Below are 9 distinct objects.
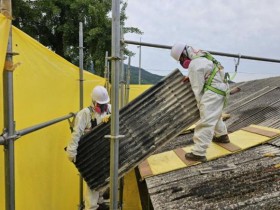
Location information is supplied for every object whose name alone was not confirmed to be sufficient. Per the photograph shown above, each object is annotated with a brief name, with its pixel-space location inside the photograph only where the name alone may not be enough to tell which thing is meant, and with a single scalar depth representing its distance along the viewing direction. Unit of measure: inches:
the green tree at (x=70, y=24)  597.9
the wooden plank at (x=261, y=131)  162.4
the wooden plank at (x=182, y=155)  150.2
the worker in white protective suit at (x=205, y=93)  148.6
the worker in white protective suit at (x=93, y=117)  181.9
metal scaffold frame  83.3
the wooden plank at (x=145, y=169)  144.1
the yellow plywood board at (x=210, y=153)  149.0
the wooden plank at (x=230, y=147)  156.7
